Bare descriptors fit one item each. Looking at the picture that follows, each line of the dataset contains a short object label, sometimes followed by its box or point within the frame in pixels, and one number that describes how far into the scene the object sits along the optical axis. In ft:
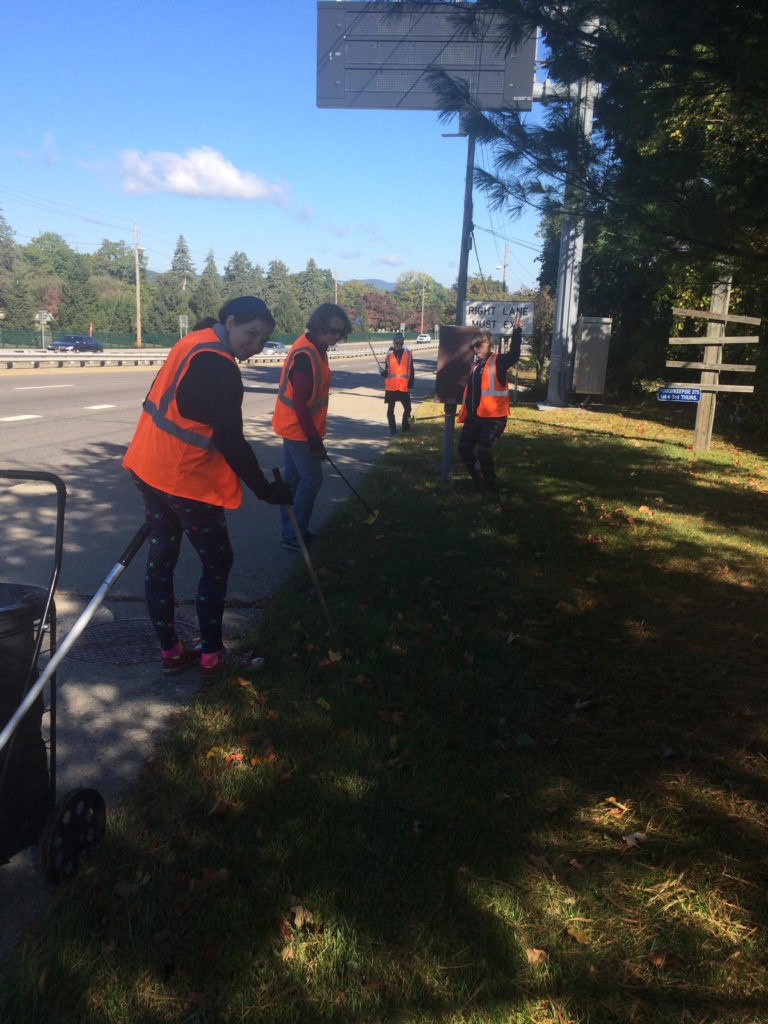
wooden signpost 41.29
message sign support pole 77.11
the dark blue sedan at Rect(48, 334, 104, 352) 184.11
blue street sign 41.24
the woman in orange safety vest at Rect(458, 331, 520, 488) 29.25
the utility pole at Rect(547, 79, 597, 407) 65.16
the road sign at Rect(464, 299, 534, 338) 65.51
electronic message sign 48.03
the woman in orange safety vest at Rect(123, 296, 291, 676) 12.48
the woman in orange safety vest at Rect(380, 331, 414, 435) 50.19
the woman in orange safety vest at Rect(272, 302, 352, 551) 20.74
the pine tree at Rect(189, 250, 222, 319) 314.92
